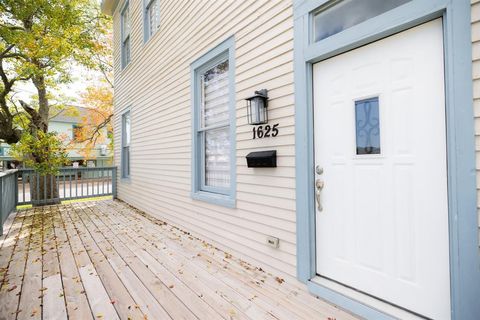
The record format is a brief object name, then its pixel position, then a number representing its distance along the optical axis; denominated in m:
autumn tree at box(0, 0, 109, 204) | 6.74
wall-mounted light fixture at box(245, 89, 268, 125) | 2.65
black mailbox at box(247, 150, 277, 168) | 2.57
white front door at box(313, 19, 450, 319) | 1.65
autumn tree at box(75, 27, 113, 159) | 10.85
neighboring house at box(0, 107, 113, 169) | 18.86
